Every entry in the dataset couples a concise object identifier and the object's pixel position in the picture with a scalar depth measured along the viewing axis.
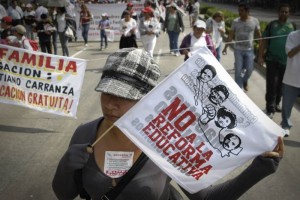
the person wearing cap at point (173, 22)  12.86
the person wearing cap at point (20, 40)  7.79
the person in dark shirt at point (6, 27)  9.16
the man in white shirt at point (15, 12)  16.08
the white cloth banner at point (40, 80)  5.62
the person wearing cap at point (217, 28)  10.01
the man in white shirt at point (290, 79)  5.34
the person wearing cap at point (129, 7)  13.34
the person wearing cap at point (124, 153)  1.58
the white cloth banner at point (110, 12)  16.39
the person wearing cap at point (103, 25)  14.81
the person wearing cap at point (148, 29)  10.20
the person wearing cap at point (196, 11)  22.60
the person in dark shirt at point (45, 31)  11.69
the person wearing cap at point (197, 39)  7.49
